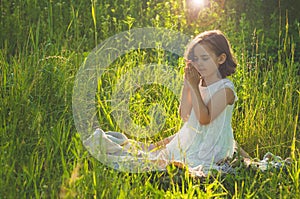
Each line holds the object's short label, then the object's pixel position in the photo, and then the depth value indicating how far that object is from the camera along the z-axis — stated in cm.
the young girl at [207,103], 578
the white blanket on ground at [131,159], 492
